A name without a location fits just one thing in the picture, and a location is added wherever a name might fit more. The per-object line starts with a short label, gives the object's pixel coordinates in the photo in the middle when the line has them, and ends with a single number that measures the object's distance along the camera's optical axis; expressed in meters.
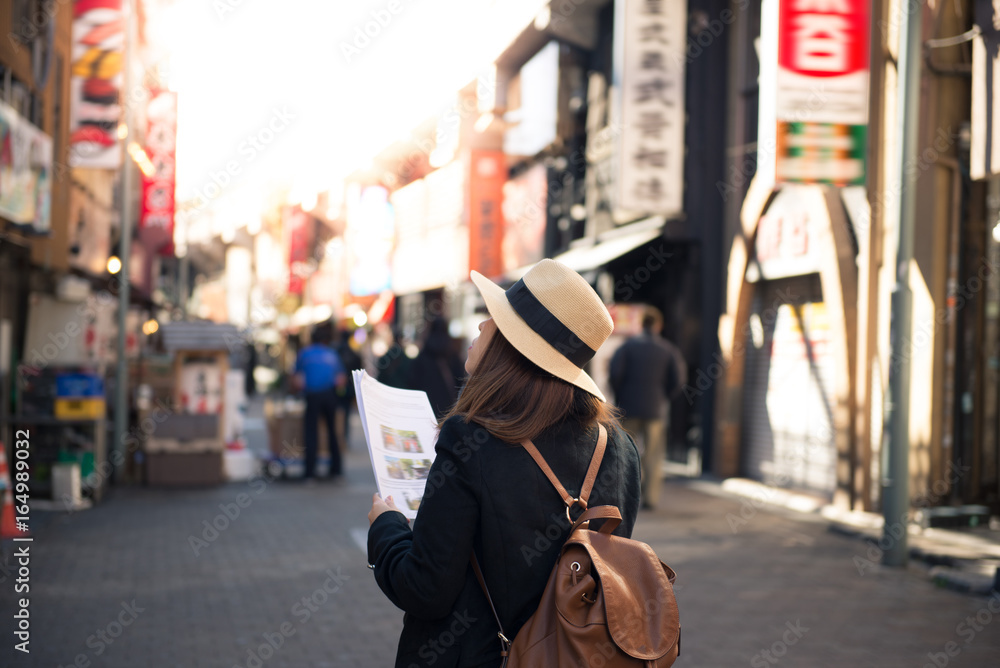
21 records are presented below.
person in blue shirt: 12.60
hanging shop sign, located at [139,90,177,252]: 21.28
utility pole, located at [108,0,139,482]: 11.93
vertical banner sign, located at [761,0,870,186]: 9.17
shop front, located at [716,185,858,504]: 10.36
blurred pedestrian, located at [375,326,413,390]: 10.31
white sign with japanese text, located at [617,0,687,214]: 13.01
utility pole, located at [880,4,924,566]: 7.63
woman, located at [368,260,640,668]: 2.05
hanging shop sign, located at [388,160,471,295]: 25.33
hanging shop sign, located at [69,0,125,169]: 12.86
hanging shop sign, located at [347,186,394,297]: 32.44
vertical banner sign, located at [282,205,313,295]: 43.00
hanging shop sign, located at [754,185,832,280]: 11.02
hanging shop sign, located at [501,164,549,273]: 20.95
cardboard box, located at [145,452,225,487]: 11.87
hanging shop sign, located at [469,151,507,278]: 22.09
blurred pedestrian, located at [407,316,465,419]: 9.85
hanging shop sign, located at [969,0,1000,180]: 7.43
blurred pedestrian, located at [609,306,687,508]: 10.56
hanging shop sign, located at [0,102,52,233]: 9.43
